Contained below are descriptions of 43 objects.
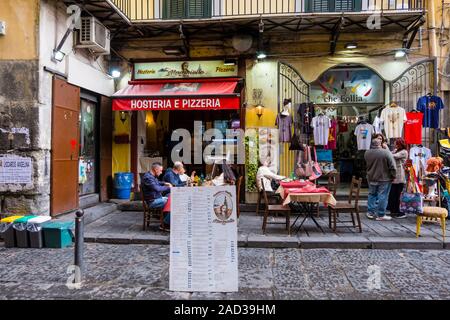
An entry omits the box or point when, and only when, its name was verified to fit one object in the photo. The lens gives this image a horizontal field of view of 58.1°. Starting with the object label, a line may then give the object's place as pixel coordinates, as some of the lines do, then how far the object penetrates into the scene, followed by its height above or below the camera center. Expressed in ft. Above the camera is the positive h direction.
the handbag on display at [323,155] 38.50 +0.43
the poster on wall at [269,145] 36.32 +1.31
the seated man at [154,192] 26.25 -2.10
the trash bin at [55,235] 23.63 -4.39
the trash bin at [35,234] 23.56 -4.31
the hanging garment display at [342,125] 38.14 +3.27
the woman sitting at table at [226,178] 30.00 -1.40
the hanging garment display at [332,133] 35.68 +2.34
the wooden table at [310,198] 25.36 -2.41
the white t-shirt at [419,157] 32.73 +0.20
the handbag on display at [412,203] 25.29 -2.75
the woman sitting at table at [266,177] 32.47 -1.41
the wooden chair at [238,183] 30.70 -1.78
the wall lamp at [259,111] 36.27 +4.37
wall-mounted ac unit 30.68 +9.61
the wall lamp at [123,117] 38.51 +4.08
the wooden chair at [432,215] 24.22 -3.37
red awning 33.17 +5.03
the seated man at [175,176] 28.55 -1.15
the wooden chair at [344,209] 25.68 -3.14
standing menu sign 15.25 -2.97
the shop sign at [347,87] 37.73 +6.84
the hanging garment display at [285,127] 34.91 +2.82
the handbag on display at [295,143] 34.04 +1.36
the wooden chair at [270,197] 32.60 -3.06
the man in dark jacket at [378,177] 29.45 -1.27
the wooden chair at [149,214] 26.74 -3.73
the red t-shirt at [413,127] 33.65 +2.70
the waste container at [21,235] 23.61 -4.38
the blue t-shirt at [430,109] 33.68 +4.23
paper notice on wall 26.53 -0.66
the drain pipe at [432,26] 34.94 +11.57
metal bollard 17.53 -3.51
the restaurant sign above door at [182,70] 37.65 +8.49
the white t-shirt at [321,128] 35.04 +2.74
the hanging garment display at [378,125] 34.68 +2.96
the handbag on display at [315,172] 33.56 -1.05
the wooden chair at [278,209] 25.66 -3.18
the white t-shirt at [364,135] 34.99 +2.12
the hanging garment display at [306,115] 35.24 +3.84
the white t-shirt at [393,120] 33.96 +3.32
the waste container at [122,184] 37.09 -2.22
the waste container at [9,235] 23.68 -4.41
